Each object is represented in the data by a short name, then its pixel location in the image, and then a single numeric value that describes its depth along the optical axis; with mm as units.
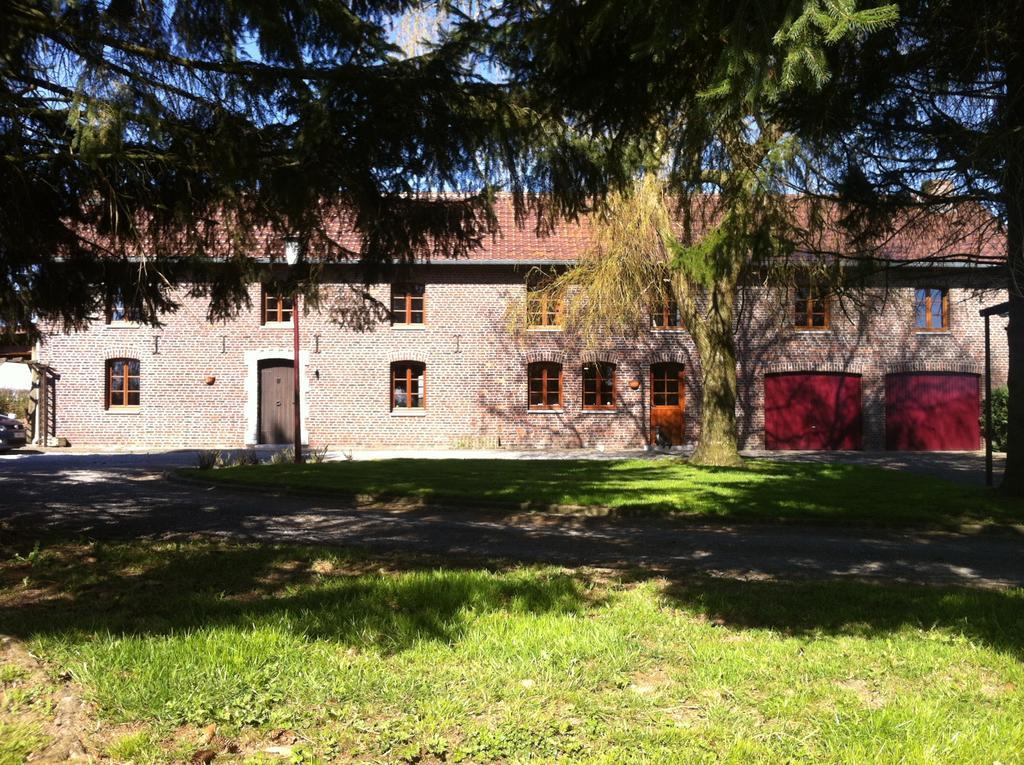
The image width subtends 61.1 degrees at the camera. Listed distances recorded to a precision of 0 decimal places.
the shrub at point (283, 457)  17862
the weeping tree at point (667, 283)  14117
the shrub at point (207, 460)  16656
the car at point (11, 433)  22594
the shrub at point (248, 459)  17438
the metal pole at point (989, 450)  12961
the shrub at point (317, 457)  18056
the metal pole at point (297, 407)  17250
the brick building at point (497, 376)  24406
